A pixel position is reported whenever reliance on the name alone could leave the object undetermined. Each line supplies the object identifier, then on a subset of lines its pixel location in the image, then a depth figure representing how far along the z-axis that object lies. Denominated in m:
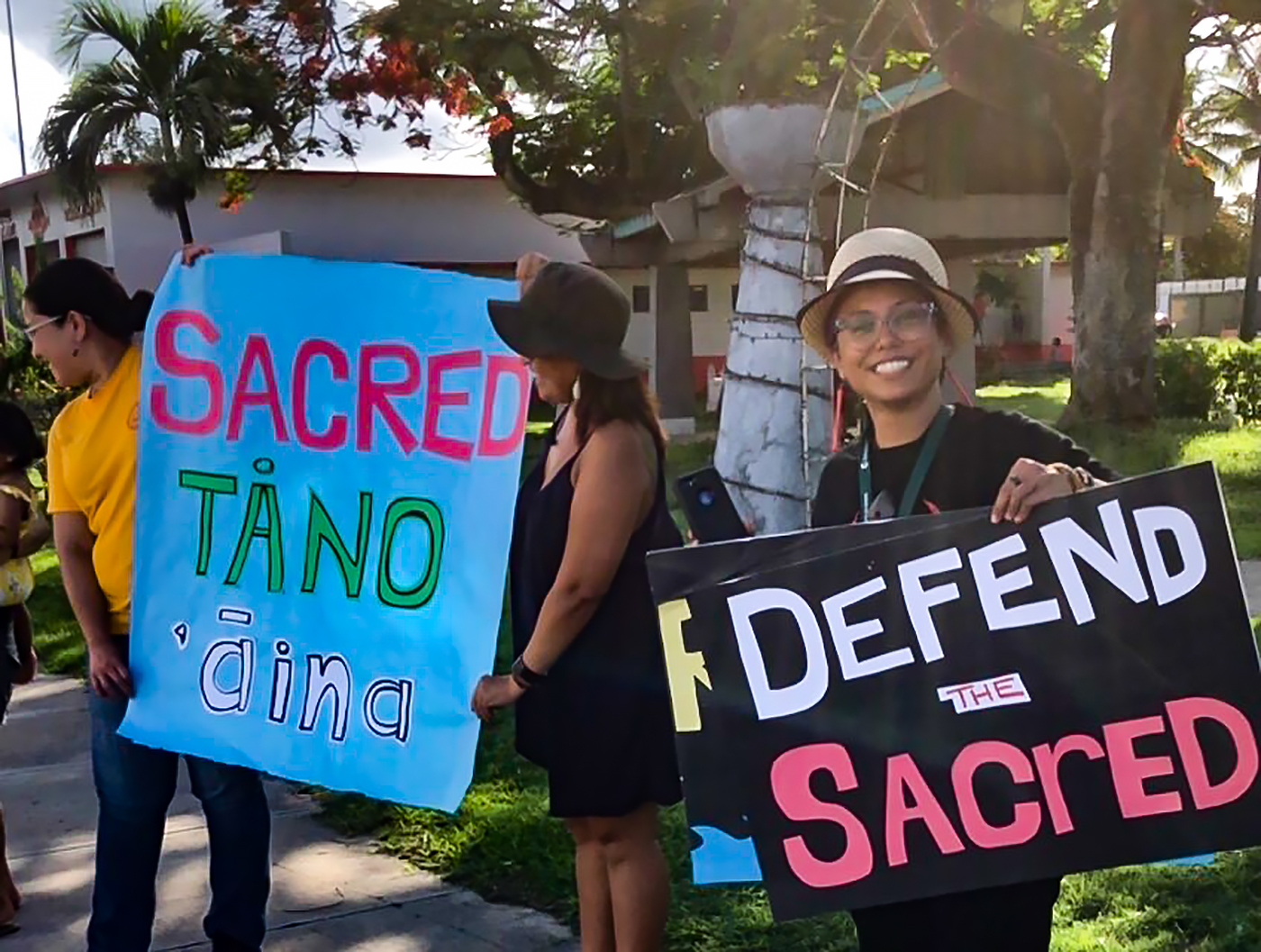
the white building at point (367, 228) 26.45
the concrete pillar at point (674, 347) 19.45
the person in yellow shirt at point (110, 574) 3.46
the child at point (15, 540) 3.99
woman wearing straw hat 2.36
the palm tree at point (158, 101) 18.48
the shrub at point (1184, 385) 15.77
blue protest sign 3.22
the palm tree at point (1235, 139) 38.91
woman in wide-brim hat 2.98
